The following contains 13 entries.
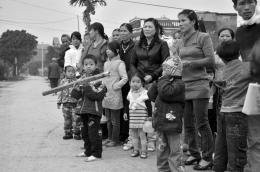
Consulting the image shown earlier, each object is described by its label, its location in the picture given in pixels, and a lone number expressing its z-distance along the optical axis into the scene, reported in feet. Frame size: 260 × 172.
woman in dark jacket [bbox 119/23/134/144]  23.27
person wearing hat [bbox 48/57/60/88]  74.23
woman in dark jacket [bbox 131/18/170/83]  19.97
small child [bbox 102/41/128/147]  22.65
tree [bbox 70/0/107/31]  62.13
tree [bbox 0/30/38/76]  211.82
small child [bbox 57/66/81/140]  26.00
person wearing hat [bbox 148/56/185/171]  15.65
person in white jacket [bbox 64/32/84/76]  26.81
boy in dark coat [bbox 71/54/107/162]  20.01
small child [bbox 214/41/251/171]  14.39
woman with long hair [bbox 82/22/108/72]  24.00
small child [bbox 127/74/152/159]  20.53
